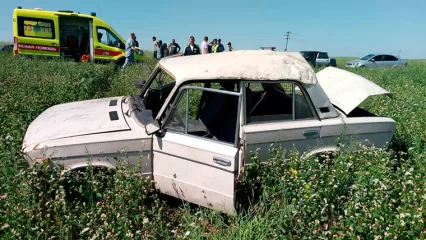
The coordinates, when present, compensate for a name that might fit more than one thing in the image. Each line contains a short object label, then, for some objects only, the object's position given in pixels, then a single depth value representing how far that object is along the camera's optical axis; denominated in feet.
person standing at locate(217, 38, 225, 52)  54.75
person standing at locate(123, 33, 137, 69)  43.86
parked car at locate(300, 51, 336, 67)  75.72
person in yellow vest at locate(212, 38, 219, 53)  53.88
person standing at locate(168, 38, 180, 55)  52.42
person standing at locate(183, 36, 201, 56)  46.95
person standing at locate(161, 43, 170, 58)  57.88
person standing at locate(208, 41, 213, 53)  56.32
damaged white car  10.53
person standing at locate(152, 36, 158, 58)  61.24
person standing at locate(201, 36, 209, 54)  53.98
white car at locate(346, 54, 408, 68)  79.25
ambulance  44.79
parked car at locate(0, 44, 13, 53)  66.34
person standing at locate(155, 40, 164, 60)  58.75
